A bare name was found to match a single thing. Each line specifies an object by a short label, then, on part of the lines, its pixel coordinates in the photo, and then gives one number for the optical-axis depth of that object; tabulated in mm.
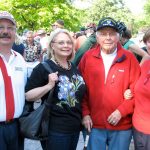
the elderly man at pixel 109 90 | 2316
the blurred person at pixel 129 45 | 3356
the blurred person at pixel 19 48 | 3979
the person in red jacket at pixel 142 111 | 2169
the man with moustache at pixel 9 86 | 2084
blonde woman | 2198
